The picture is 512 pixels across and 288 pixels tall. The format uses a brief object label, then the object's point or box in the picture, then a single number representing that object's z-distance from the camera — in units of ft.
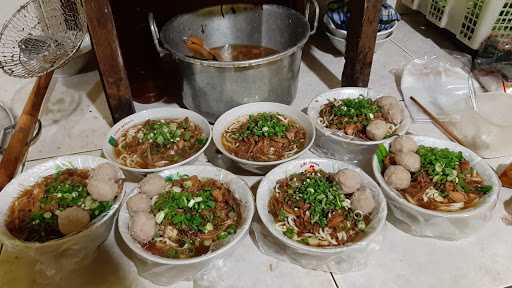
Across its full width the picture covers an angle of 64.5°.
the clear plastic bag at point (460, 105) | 4.73
